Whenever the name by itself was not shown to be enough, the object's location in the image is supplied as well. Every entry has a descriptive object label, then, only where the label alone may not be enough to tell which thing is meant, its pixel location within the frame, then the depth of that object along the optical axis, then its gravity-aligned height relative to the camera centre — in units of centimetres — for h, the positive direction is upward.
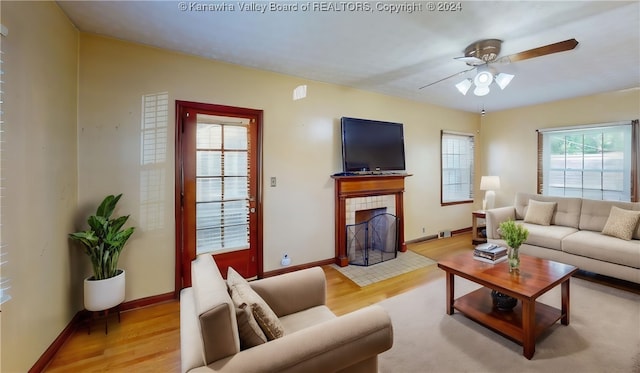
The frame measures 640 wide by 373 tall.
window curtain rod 397 +93
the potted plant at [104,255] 218 -60
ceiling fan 246 +123
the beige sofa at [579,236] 295 -67
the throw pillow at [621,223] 313 -48
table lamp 498 -6
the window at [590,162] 403 +37
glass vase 231 -68
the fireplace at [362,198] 383 -22
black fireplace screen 397 -90
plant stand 226 -119
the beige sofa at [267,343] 105 -70
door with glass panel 287 -2
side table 466 -87
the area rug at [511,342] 184 -125
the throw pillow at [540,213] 392 -44
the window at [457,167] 525 +34
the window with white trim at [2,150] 145 +19
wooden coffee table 192 -87
